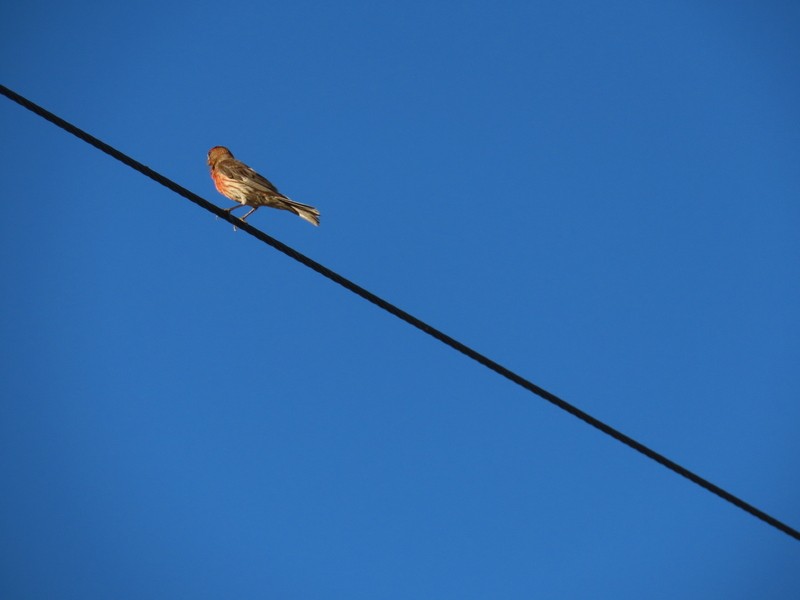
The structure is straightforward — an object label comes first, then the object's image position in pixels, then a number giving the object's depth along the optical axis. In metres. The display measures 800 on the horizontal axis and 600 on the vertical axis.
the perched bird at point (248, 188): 16.86
